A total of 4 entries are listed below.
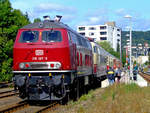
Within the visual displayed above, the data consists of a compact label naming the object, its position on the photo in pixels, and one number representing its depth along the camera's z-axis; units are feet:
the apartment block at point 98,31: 454.40
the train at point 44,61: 44.19
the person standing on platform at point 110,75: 77.36
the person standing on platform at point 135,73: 113.19
